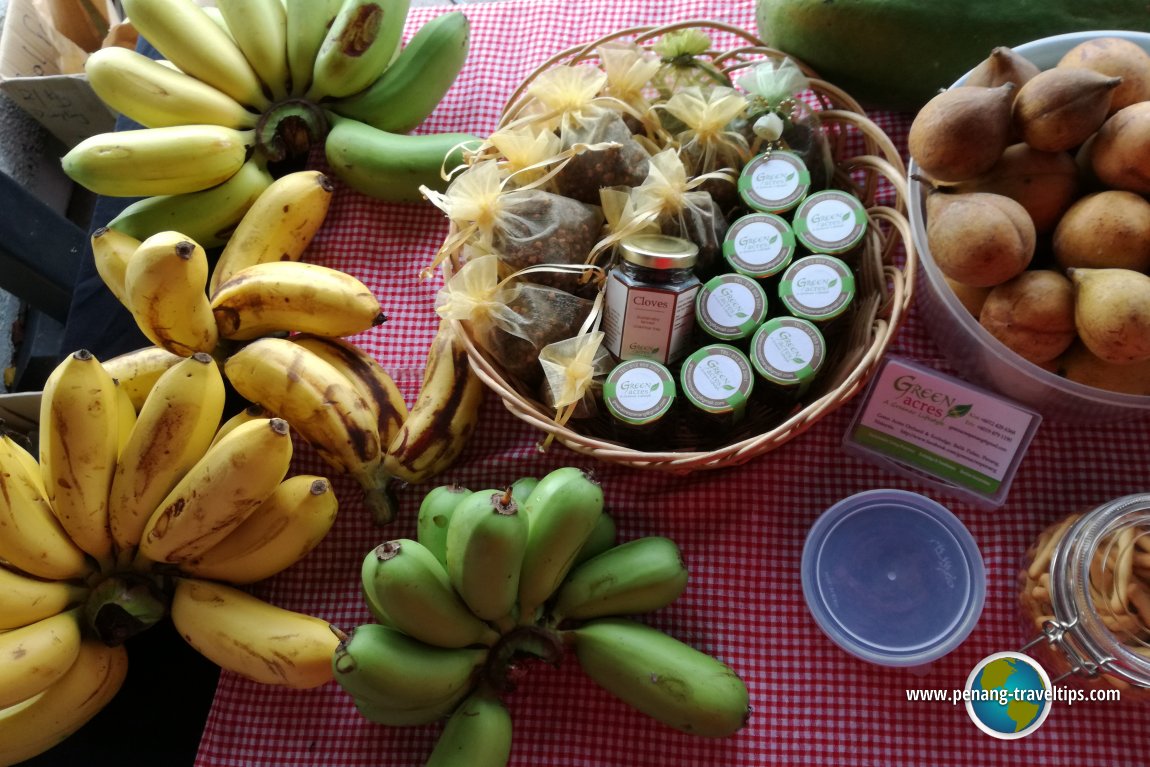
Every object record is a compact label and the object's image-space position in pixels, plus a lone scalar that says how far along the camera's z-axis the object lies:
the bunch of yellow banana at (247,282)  0.72
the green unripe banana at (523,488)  0.76
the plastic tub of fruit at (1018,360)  0.67
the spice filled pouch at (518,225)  0.78
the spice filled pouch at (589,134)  0.83
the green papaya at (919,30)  0.84
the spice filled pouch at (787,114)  0.84
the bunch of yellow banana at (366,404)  0.77
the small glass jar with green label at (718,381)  0.72
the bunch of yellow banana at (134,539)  0.66
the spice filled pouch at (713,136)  0.82
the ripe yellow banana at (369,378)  0.82
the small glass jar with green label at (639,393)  0.72
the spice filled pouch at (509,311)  0.77
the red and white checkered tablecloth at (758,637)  0.74
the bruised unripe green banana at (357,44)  0.95
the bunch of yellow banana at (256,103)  0.89
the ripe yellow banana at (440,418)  0.80
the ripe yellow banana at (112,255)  0.85
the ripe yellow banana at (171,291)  0.70
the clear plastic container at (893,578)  0.72
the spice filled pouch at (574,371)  0.72
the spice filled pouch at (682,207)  0.77
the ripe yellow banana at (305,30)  0.99
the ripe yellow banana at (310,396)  0.76
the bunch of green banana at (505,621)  0.62
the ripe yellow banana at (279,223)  0.89
